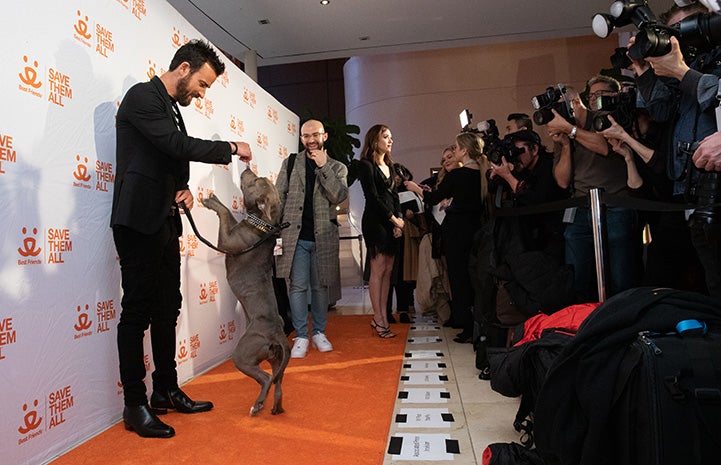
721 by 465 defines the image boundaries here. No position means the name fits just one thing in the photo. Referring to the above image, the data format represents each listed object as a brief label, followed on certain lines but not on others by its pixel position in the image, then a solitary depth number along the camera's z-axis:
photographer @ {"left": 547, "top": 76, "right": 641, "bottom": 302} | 2.63
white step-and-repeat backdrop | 1.93
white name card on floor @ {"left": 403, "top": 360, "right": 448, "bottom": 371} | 3.30
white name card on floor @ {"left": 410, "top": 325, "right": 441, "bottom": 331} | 4.69
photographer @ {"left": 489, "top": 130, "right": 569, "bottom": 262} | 2.95
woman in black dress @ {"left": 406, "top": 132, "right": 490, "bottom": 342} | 3.94
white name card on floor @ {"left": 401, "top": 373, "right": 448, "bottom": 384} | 3.01
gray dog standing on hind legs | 2.49
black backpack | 1.25
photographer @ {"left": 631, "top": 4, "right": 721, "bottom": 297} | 1.85
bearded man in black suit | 2.29
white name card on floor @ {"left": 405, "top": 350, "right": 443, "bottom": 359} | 3.62
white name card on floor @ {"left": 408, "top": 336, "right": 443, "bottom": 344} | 4.14
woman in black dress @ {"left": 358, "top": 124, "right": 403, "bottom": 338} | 4.15
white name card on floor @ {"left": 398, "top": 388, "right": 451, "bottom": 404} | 2.64
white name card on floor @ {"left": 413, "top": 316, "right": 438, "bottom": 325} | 5.04
